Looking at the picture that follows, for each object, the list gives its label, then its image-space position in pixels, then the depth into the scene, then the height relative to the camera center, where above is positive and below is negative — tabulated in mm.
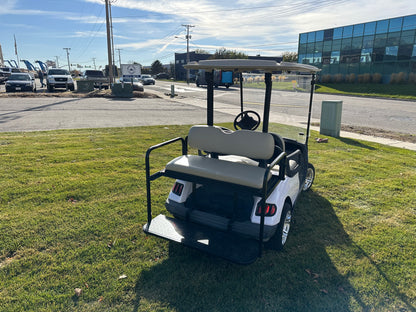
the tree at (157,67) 94625 +4399
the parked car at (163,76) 81688 +1355
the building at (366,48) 32469 +4255
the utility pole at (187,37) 58031 +8697
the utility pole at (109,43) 24400 +3143
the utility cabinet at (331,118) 8641 -1048
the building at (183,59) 73150 +5553
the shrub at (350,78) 36344 +533
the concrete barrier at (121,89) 20469 -587
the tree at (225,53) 56631 +5557
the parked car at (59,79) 22828 +77
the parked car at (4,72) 34634 +903
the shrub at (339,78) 37719 +541
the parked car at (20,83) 20975 -232
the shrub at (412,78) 30570 +499
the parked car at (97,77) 27562 +331
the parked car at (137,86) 23969 -433
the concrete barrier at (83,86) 23391 -458
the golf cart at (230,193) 2664 -1181
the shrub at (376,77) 33938 +577
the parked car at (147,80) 44688 +106
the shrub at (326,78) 38969 +546
